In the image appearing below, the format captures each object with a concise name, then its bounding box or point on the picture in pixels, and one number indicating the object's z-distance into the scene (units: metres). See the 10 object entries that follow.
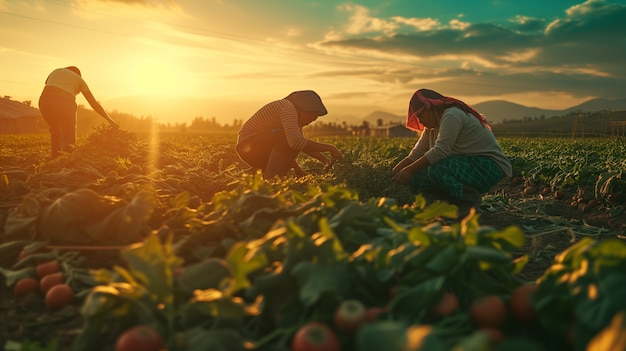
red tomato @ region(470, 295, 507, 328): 1.55
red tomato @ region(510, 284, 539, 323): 1.58
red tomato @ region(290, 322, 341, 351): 1.38
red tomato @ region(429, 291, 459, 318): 1.59
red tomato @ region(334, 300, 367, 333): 1.48
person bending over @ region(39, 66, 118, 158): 7.97
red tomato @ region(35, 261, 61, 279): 2.62
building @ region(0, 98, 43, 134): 46.40
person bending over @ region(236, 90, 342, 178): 5.62
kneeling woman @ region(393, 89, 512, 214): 4.67
